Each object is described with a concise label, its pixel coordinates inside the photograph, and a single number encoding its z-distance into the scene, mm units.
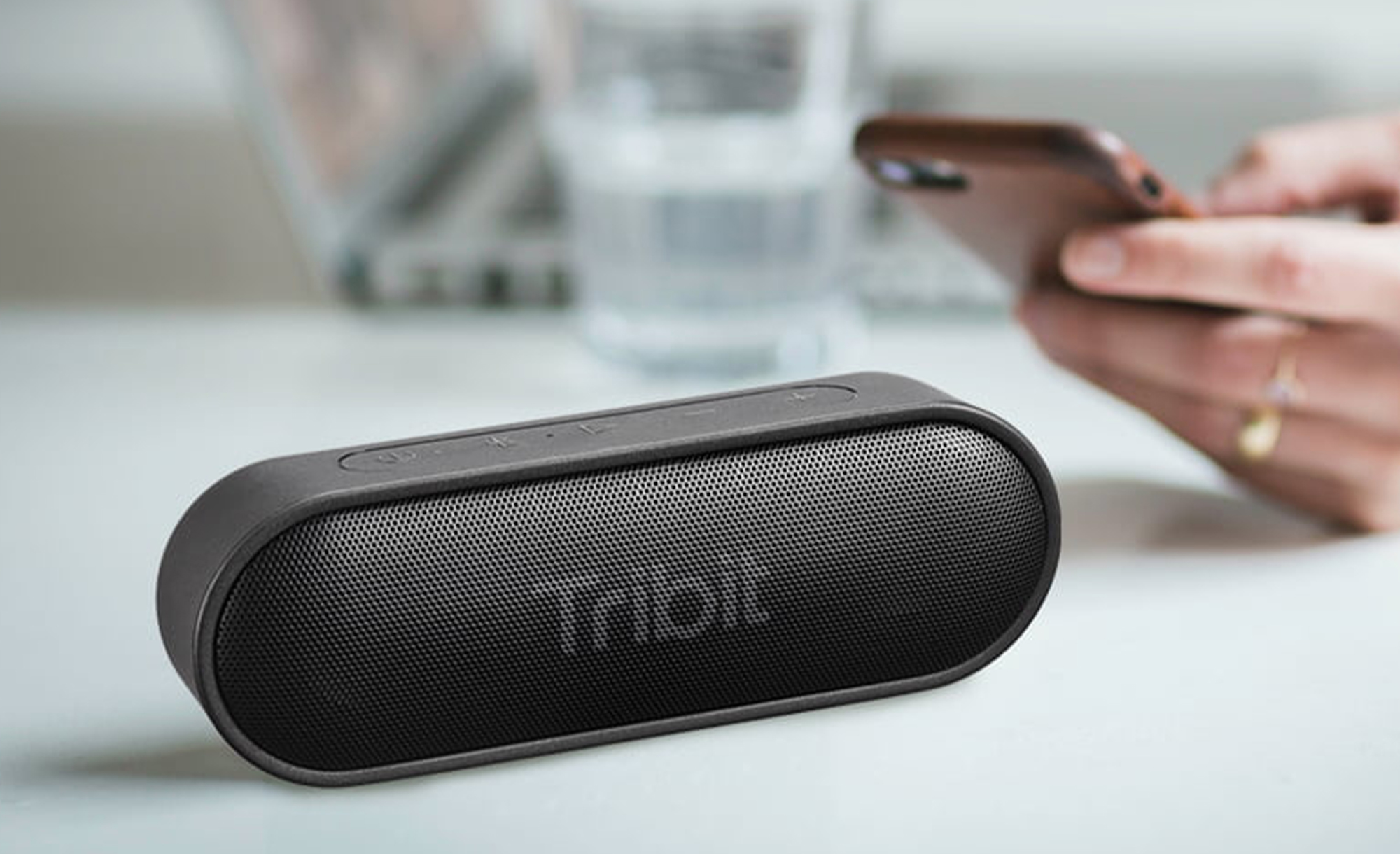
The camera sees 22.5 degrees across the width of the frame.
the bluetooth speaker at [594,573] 635
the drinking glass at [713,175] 935
